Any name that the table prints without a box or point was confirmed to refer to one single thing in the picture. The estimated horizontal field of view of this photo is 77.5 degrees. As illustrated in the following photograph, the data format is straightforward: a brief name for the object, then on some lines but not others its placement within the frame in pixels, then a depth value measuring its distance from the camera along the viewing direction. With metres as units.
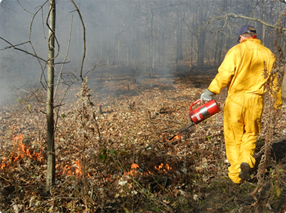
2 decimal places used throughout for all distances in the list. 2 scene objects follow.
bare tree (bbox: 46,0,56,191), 2.29
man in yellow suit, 2.58
